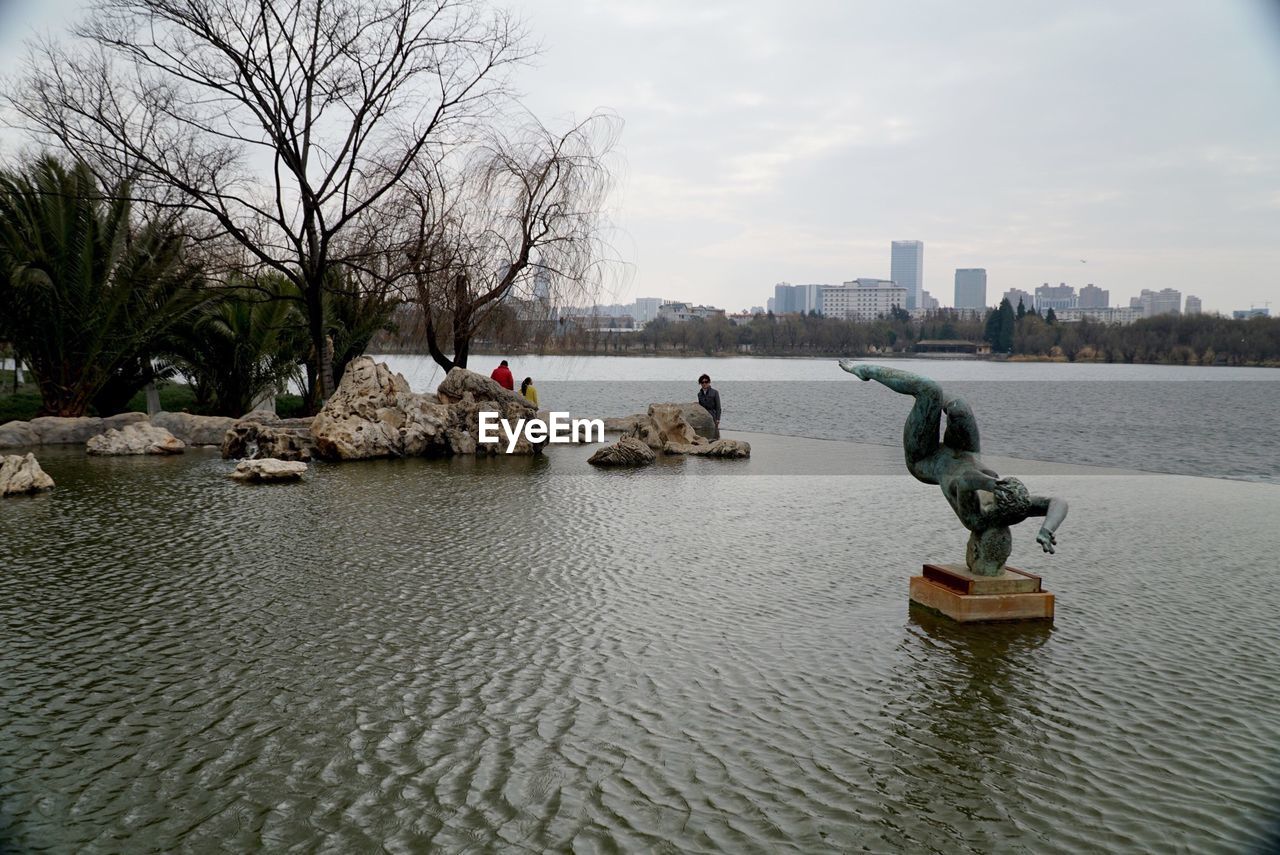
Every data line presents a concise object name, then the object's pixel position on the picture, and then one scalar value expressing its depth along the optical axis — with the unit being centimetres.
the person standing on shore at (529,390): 2049
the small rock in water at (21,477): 1152
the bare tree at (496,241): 2211
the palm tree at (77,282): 1745
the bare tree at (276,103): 1784
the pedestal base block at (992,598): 684
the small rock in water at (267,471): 1303
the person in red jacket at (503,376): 2089
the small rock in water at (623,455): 1619
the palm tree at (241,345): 2034
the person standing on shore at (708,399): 2019
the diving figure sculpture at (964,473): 677
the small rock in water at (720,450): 1795
